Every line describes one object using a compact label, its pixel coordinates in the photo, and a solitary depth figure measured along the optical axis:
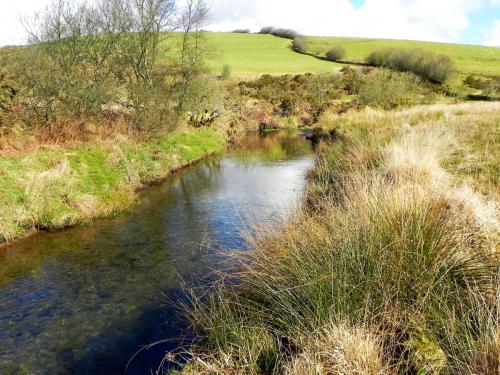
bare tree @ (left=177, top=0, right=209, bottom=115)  28.36
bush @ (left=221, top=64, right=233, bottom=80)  54.38
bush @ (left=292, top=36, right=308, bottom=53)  89.75
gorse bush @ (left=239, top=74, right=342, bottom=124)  46.09
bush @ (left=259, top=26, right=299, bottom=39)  110.81
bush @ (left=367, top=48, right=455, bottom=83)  62.12
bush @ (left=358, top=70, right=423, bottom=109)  36.27
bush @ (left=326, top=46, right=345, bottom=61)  79.44
